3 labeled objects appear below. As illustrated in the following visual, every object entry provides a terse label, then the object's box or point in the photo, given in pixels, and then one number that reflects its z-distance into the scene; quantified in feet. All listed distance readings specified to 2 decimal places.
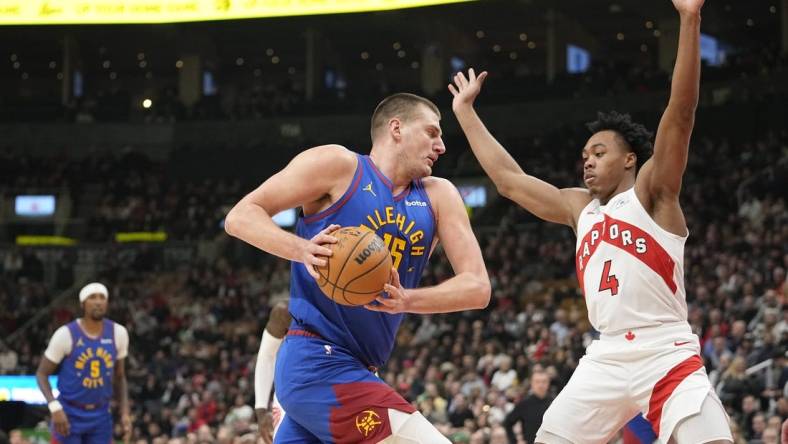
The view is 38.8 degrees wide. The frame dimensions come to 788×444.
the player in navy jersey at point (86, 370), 34.40
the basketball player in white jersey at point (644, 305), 17.53
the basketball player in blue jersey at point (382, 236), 15.30
